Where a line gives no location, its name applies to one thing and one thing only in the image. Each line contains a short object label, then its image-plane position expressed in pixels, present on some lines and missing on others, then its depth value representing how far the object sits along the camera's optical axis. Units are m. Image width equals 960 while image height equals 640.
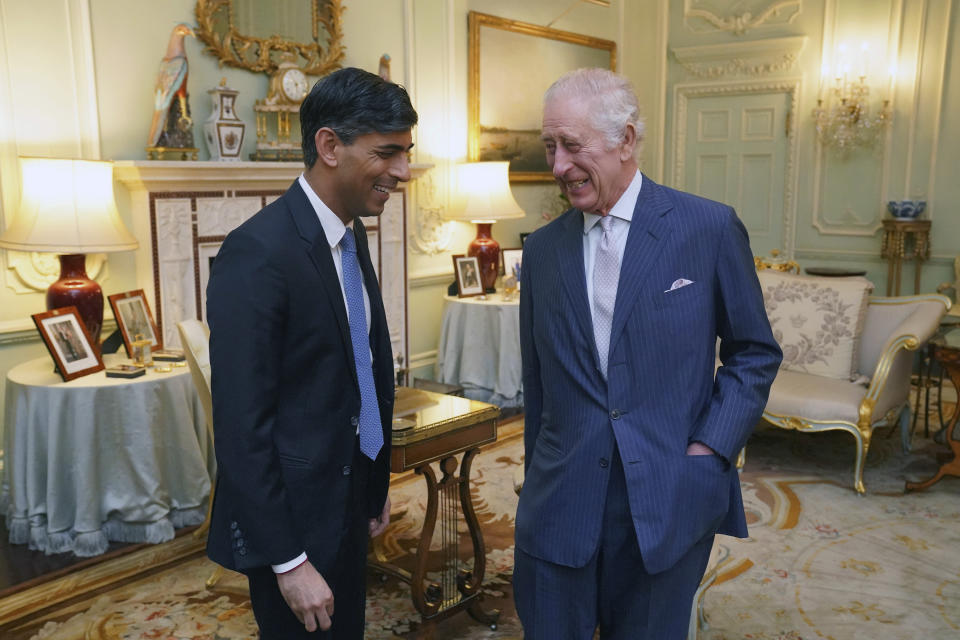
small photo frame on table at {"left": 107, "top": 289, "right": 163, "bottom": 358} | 3.82
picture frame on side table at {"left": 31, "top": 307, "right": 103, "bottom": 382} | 3.40
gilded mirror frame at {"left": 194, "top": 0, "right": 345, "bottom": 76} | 4.34
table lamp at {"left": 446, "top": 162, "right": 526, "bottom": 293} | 5.67
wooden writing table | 2.54
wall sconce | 6.65
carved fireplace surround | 4.09
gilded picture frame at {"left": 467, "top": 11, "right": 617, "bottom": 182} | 6.04
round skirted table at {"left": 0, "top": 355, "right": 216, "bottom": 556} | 3.32
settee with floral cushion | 4.08
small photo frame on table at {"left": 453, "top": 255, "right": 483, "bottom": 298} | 5.79
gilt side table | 6.39
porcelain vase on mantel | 4.30
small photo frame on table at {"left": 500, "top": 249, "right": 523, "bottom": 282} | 6.23
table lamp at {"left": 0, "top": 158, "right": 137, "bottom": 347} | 3.43
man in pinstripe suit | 1.48
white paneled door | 7.32
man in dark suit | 1.34
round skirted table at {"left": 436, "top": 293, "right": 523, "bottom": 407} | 5.52
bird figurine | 4.00
